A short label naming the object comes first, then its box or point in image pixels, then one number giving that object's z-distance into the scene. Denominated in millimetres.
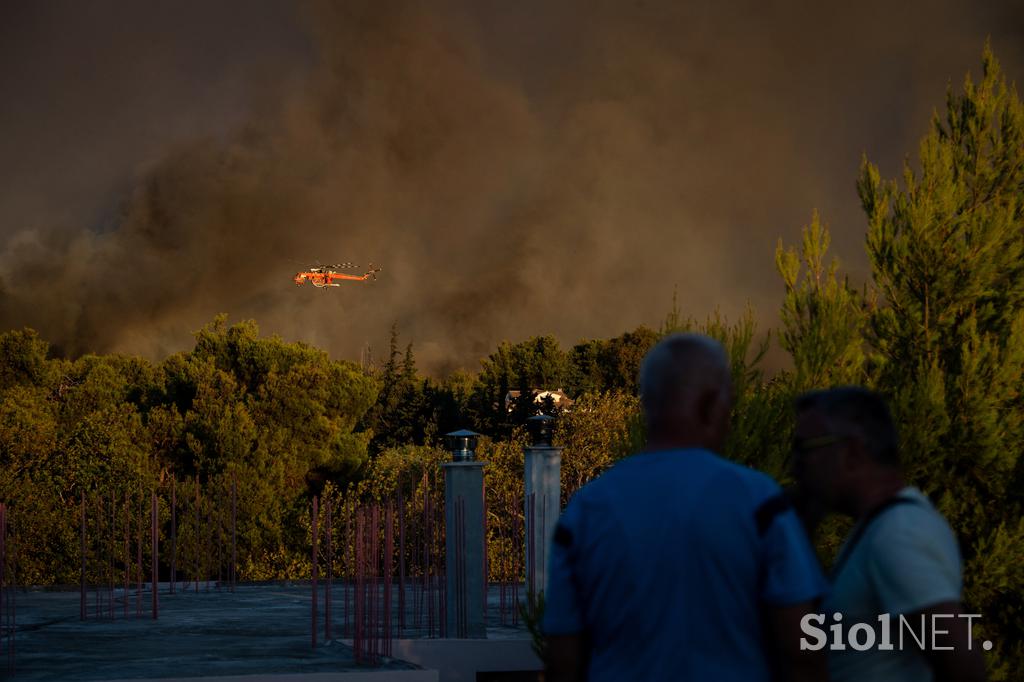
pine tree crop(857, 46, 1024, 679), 9031
